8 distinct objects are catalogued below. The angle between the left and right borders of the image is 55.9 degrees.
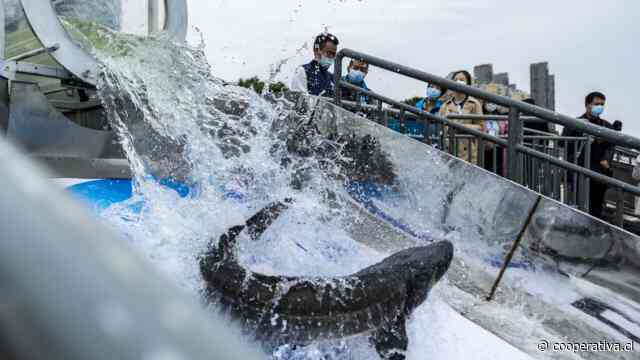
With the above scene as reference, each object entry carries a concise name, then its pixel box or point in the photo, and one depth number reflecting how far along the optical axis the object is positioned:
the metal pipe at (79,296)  0.27
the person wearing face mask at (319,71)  5.75
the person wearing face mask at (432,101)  6.11
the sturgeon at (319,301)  2.74
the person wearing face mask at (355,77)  5.52
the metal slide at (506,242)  3.31
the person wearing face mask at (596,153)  5.27
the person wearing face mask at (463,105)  6.34
